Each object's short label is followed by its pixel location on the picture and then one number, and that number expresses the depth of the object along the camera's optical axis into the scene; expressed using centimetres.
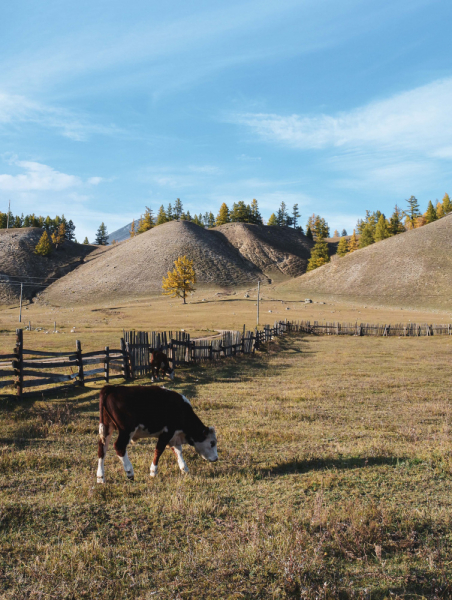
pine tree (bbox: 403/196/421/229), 16262
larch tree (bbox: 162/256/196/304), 9025
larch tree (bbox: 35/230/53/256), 14025
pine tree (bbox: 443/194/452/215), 16325
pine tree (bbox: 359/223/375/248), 13975
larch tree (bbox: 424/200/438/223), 14725
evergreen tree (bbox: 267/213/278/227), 19800
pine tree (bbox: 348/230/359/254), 14394
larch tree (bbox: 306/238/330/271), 13325
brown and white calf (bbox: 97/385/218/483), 700
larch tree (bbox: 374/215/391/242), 13612
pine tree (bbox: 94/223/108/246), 18775
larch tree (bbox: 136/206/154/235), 17288
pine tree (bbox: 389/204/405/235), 14012
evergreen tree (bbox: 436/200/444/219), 16025
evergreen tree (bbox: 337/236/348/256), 14300
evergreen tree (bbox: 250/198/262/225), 18812
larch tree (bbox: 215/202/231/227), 18438
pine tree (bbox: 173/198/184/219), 18888
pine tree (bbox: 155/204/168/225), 17450
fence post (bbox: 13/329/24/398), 1355
